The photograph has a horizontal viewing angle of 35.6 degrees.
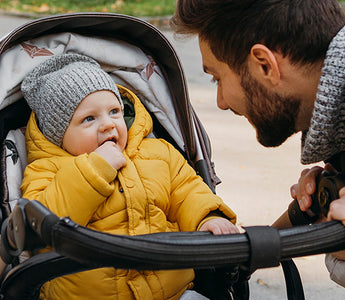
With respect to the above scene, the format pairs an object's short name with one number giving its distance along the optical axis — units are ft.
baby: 5.07
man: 5.08
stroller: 3.27
